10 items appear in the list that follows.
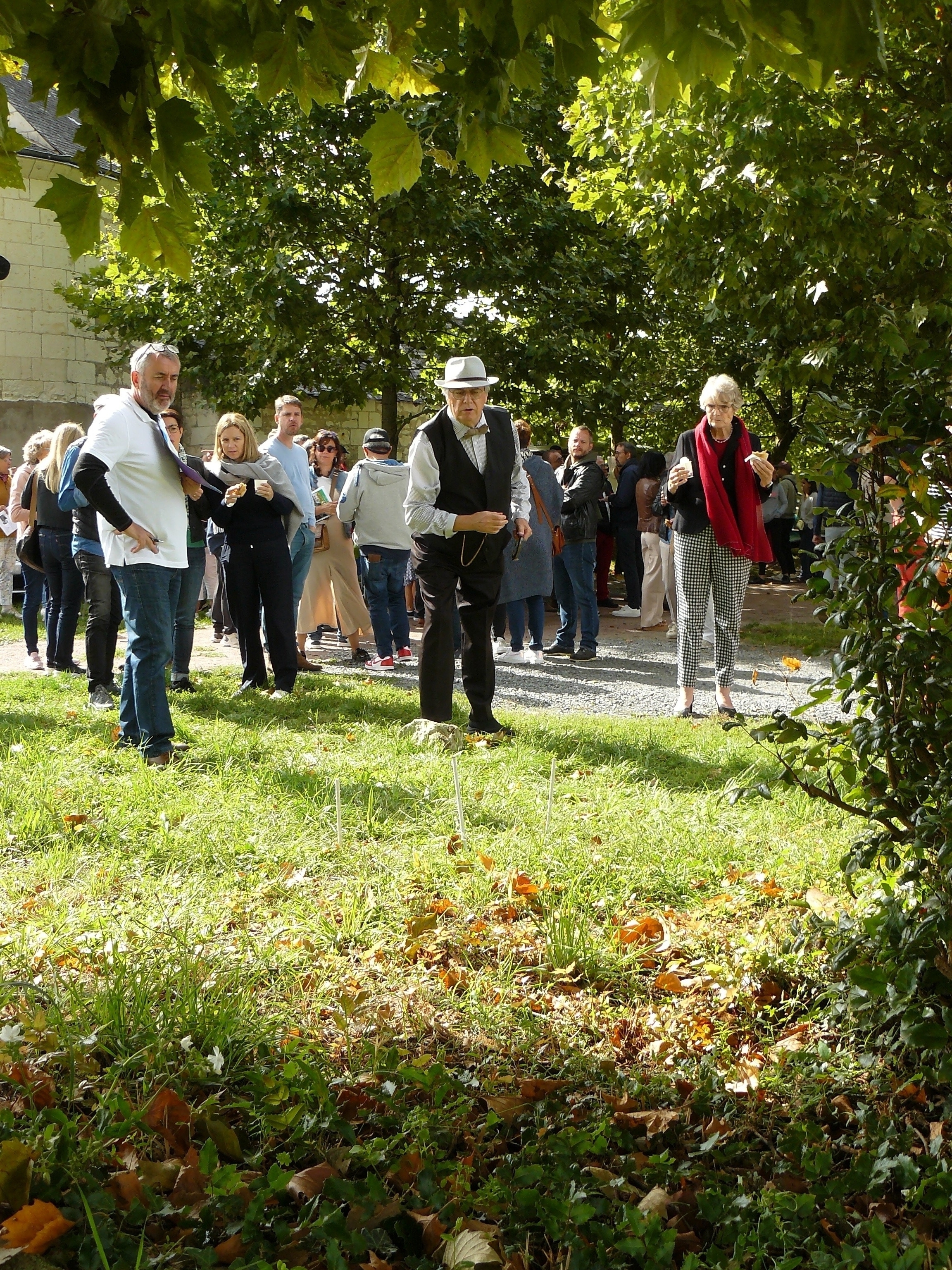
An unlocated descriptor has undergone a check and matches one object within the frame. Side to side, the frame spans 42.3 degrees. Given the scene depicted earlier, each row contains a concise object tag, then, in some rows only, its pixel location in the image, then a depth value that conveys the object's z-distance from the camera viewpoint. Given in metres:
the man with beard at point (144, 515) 6.64
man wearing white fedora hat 7.27
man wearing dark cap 11.16
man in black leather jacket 12.48
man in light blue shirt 10.17
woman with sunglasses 12.12
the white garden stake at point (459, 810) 4.79
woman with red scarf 8.25
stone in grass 7.12
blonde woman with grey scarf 9.30
